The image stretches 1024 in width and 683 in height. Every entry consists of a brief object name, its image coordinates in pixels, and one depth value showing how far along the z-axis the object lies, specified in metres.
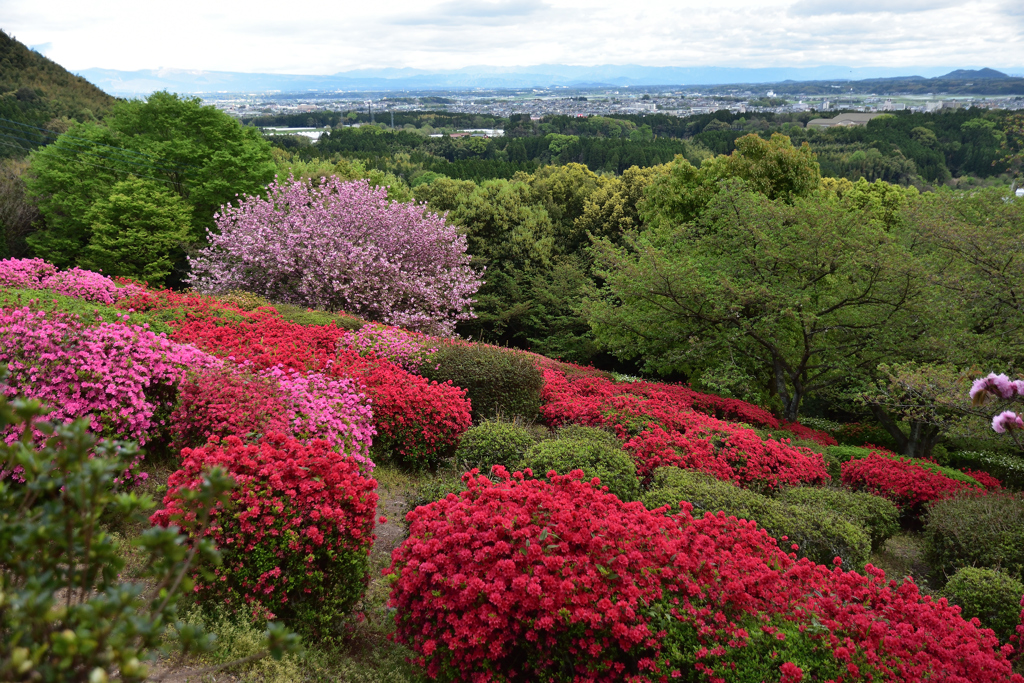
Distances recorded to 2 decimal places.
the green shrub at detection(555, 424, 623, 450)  8.26
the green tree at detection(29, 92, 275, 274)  27.86
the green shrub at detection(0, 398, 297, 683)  1.67
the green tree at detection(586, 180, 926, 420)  14.66
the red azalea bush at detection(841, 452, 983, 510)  9.33
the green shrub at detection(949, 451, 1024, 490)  13.20
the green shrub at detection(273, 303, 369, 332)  13.83
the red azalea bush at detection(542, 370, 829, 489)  8.69
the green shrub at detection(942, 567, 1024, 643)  6.09
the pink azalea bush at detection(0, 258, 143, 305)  10.98
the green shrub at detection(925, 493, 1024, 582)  7.14
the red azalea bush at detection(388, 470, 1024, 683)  4.28
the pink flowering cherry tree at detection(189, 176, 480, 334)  18.75
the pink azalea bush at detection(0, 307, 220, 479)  6.05
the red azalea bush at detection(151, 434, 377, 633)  4.73
